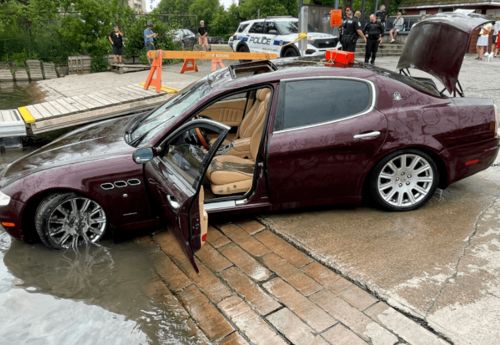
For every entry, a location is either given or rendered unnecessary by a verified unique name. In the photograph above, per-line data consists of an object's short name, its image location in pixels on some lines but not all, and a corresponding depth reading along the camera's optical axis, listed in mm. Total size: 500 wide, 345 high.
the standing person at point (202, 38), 18453
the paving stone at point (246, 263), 3562
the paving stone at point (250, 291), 3191
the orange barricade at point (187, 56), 8695
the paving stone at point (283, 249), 3692
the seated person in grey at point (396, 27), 22352
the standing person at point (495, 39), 19766
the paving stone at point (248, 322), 2904
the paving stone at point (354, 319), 2811
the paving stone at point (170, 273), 3600
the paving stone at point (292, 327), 2865
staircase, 20095
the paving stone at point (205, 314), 3033
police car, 14500
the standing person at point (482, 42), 17953
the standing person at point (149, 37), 16672
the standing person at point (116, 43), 16250
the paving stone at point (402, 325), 2760
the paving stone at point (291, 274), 3346
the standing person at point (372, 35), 13195
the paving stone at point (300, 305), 2991
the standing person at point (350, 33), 13281
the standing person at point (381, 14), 18611
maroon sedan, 3898
